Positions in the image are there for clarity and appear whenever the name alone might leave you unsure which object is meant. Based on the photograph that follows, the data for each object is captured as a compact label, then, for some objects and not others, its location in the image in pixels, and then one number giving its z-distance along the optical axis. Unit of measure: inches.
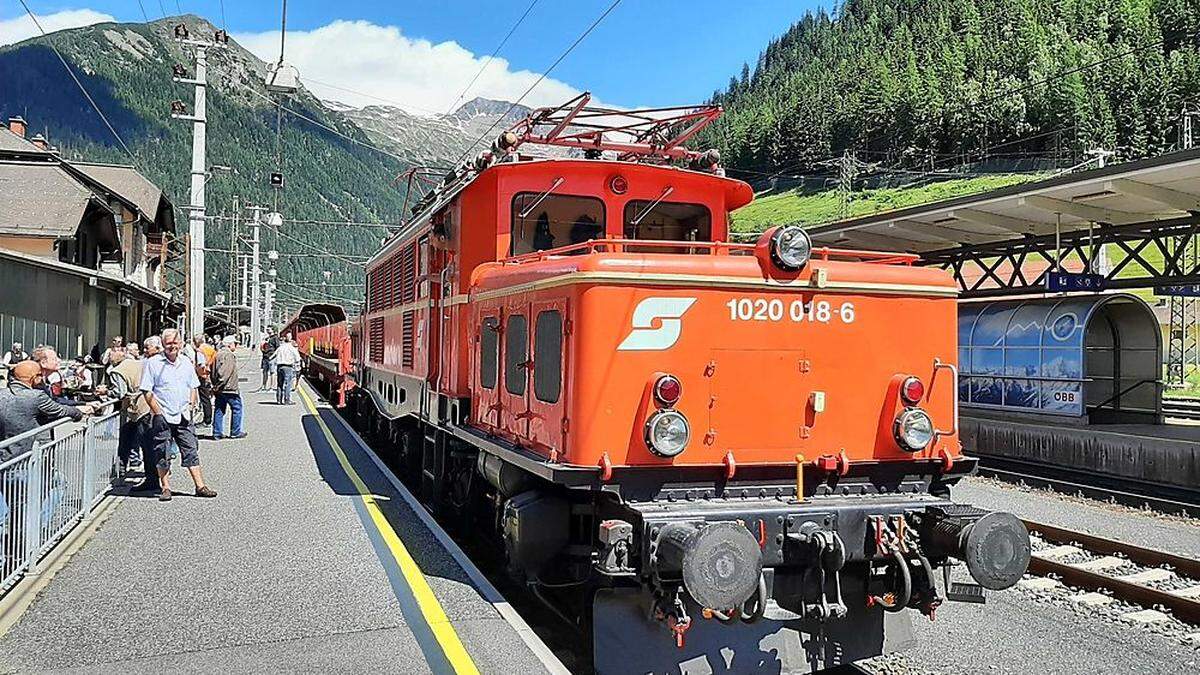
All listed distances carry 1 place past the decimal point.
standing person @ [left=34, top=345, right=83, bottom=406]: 337.4
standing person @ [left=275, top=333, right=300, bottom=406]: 855.2
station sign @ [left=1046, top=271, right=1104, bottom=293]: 661.3
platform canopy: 524.4
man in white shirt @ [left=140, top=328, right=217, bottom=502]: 391.5
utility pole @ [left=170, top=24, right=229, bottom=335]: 851.4
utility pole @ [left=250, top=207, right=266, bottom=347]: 1769.4
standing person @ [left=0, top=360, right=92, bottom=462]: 294.5
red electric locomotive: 203.8
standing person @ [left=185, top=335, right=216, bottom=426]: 610.5
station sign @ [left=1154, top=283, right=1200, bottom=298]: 713.0
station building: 758.5
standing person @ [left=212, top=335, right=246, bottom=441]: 583.5
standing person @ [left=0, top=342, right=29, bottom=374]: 504.6
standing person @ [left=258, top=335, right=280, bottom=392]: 1081.4
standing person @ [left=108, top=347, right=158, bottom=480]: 415.2
